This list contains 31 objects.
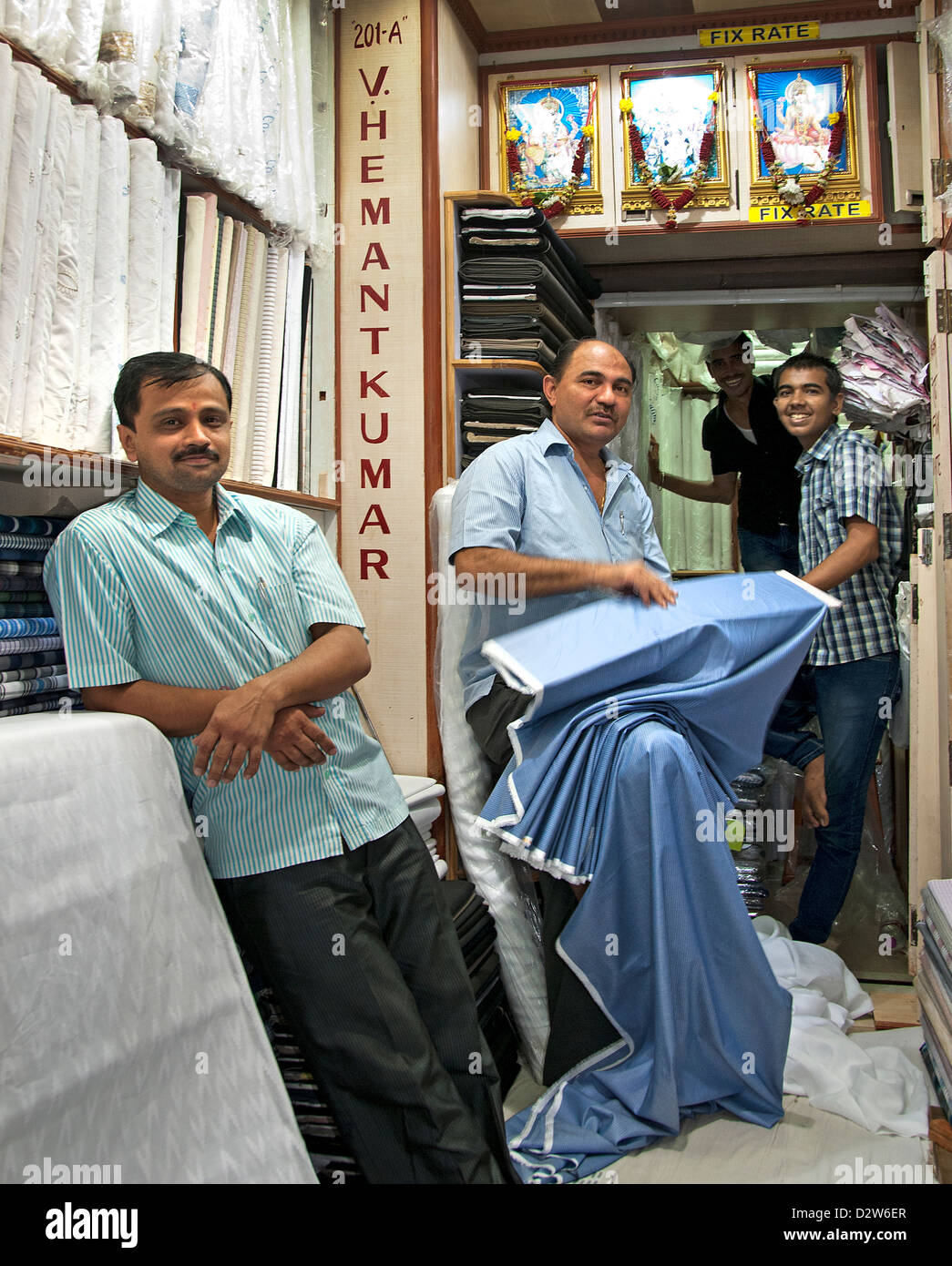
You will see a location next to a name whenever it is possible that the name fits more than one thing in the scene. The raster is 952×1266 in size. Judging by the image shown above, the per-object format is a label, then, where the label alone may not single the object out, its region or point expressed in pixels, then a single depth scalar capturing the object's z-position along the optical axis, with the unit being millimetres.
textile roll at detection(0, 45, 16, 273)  1555
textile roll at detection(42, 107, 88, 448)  1698
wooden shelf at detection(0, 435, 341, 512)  1551
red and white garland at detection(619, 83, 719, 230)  3238
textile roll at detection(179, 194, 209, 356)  2074
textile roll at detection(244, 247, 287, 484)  2400
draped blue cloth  1957
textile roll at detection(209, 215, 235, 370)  2191
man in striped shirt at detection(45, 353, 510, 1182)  1570
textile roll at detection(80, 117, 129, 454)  1797
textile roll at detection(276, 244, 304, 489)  2502
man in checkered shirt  2902
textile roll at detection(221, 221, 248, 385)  2258
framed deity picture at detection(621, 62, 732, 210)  3246
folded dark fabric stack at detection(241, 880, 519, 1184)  1630
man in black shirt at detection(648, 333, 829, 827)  3510
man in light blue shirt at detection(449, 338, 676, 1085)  2170
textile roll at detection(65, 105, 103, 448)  1746
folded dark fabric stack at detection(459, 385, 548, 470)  2955
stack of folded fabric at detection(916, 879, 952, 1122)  1566
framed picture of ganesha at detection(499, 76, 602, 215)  3307
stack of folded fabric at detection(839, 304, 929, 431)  3172
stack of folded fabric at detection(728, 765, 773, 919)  3295
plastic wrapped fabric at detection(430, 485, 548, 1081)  2289
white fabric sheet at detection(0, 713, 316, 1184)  1178
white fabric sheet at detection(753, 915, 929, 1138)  2043
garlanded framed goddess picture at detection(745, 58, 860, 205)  3213
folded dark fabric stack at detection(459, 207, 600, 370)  2934
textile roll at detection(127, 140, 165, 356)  1878
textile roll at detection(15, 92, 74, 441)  1651
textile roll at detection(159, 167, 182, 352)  1976
